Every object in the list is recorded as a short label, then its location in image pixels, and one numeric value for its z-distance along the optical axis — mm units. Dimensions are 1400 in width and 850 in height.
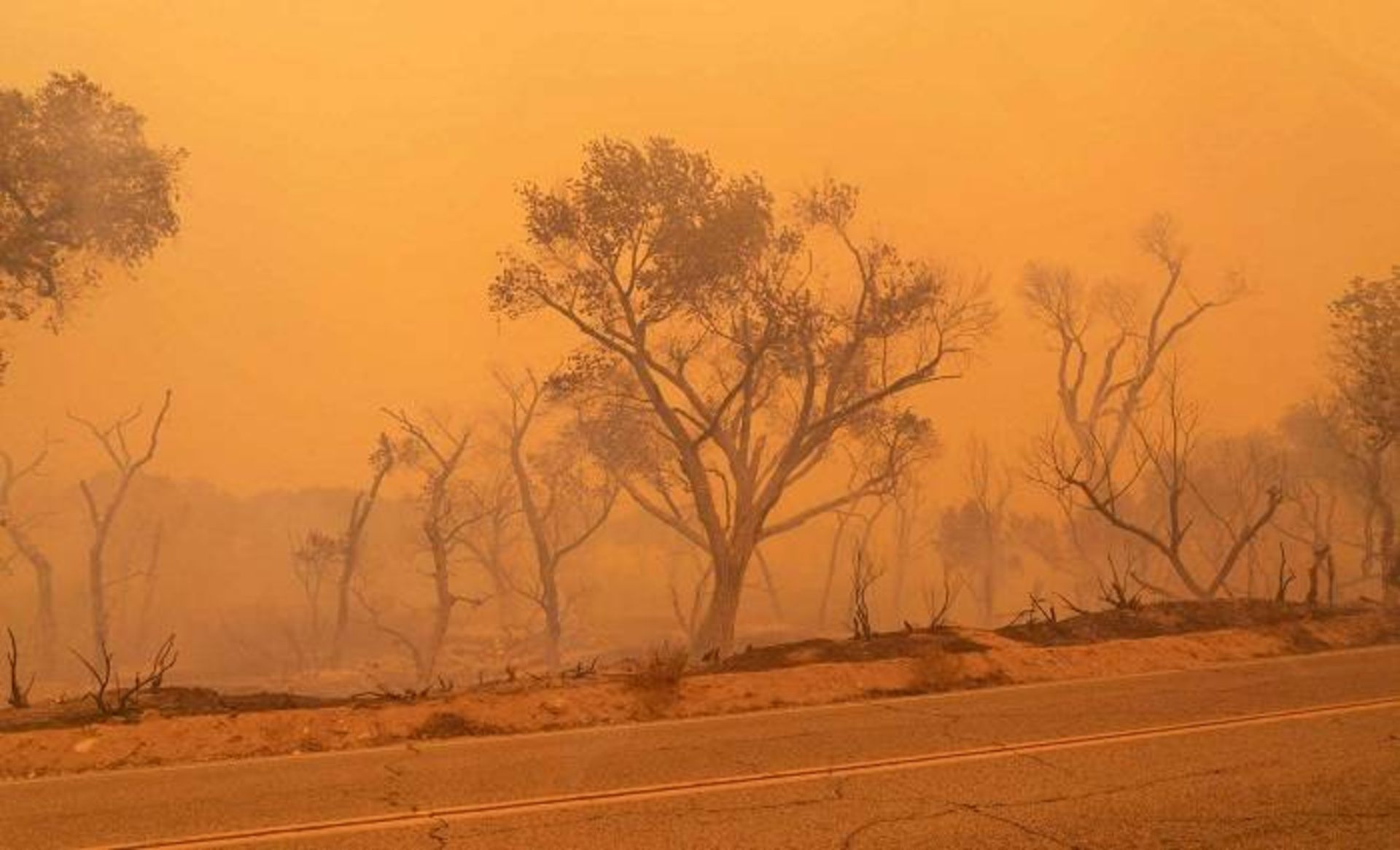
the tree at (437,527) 32938
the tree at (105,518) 38241
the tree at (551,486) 37438
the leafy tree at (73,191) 21609
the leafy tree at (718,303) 26406
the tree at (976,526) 58219
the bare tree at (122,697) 12031
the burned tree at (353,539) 38719
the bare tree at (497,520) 47438
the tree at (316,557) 42594
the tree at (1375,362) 26141
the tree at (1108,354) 43656
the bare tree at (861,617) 16406
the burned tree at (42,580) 41031
